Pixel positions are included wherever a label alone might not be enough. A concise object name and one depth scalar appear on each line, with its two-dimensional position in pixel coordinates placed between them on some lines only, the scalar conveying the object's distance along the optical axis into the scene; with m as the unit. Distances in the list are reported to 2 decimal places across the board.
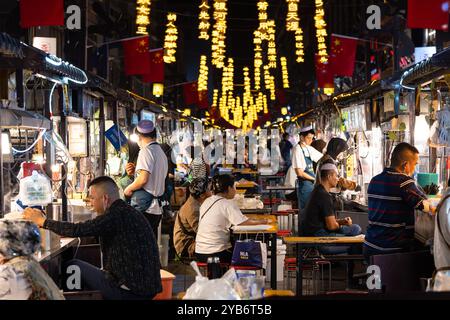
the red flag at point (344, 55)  23.08
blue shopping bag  9.99
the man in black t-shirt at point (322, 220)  11.58
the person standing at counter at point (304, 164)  17.59
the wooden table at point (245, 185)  21.60
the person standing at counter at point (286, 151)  30.14
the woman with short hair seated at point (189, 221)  12.35
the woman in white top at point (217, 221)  11.03
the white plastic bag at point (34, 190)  9.60
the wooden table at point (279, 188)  21.83
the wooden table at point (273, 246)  11.25
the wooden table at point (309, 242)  10.41
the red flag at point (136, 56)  22.80
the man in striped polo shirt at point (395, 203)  9.43
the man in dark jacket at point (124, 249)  7.63
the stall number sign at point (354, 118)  16.61
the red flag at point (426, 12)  13.20
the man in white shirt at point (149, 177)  12.34
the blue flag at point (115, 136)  18.23
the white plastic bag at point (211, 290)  5.04
